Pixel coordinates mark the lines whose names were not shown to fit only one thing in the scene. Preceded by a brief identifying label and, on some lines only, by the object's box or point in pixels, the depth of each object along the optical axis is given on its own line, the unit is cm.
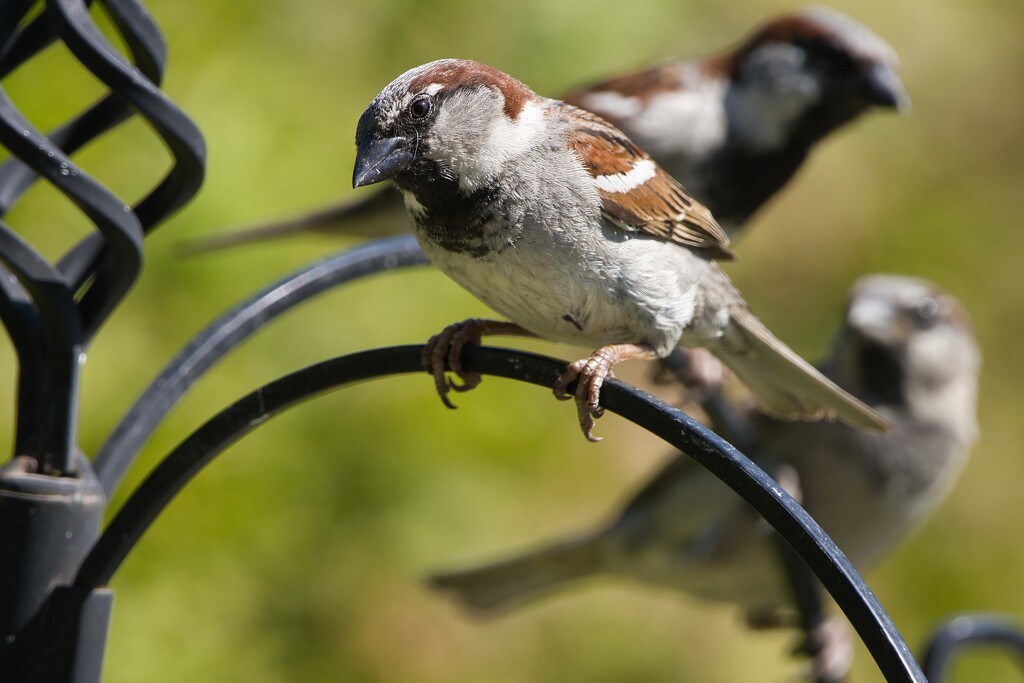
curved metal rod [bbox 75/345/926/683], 347
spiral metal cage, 349
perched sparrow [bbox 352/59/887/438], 353
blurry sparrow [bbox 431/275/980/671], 377
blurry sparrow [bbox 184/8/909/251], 377
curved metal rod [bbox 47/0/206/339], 349
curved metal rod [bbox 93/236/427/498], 352
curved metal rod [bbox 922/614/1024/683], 362
